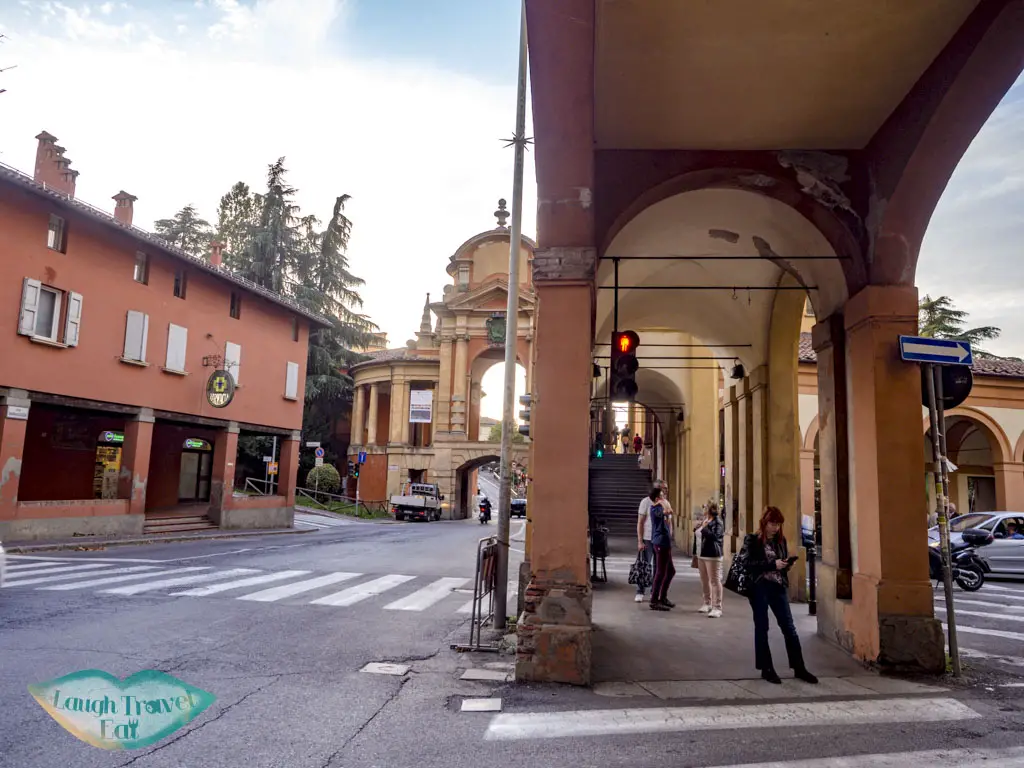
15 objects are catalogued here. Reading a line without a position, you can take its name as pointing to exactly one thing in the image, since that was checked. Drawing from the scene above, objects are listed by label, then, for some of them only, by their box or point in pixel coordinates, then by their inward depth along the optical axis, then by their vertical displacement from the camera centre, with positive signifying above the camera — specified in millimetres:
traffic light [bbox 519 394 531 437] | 10063 +997
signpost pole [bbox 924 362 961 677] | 6434 +19
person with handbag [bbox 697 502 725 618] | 9398 -994
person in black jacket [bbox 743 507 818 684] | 6324 -943
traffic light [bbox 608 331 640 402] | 8031 +1318
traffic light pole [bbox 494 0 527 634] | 9336 +2178
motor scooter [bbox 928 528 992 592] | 14328 -1438
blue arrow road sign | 6781 +1344
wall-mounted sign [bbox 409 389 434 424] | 44656 +4384
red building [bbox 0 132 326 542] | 18281 +3005
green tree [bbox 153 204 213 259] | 46625 +15521
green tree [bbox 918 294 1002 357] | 34938 +8277
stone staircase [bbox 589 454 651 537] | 28578 -376
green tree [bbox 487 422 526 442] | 96225 +6503
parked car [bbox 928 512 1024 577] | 16234 -1241
